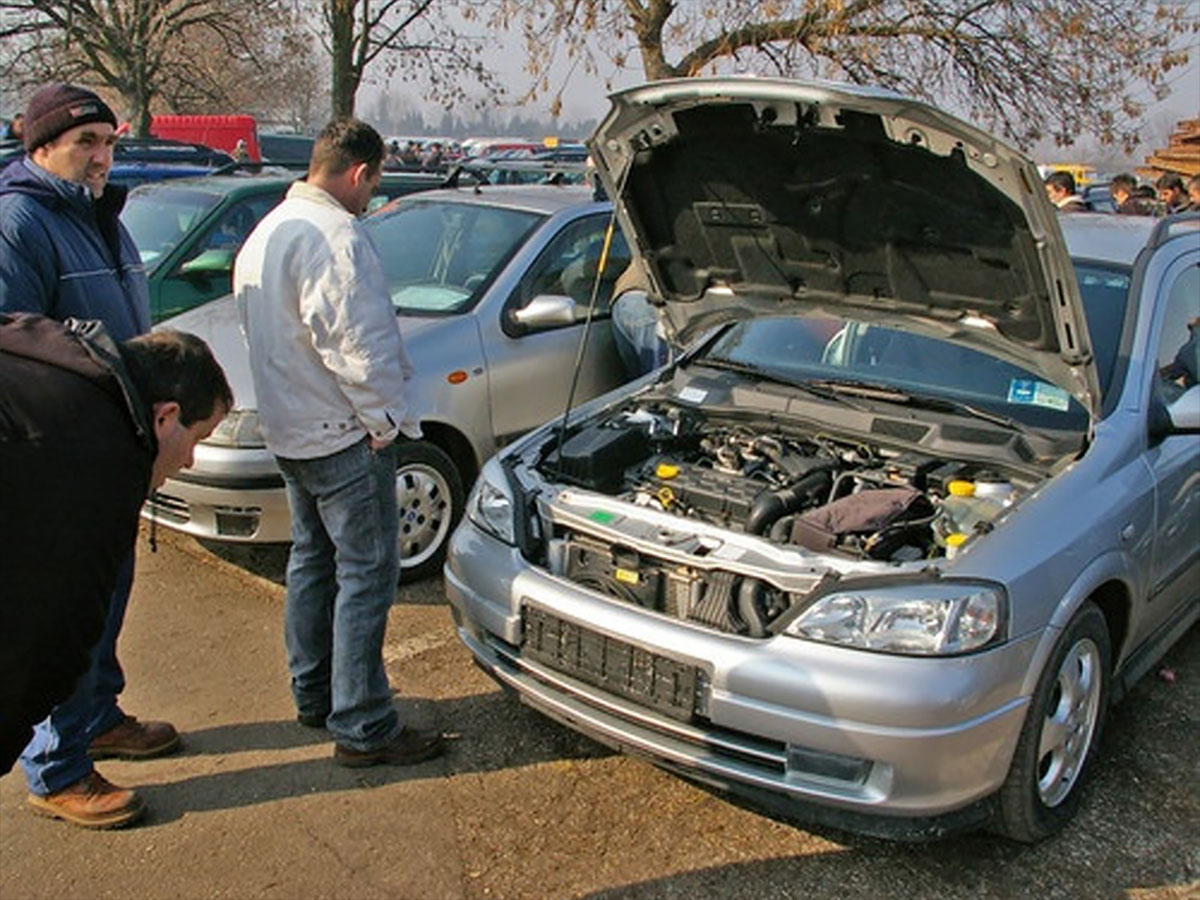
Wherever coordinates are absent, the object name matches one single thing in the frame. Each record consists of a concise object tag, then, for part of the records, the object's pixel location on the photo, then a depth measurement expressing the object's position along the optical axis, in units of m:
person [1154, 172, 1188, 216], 9.79
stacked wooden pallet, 15.12
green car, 6.81
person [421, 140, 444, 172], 24.30
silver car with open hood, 2.76
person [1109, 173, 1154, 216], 9.52
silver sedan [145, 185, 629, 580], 4.46
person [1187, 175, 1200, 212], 9.54
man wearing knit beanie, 2.91
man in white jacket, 2.98
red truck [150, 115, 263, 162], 25.02
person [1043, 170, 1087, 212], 9.43
